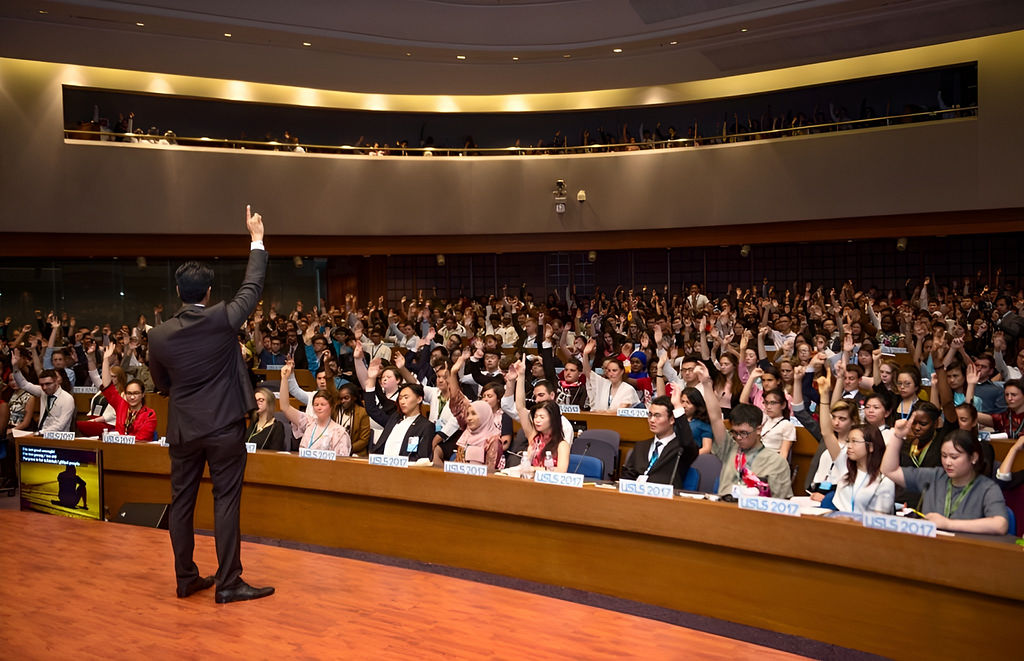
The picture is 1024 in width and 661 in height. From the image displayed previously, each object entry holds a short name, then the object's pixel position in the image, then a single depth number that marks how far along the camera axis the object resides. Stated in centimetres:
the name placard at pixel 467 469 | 416
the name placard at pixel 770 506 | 323
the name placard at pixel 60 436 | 547
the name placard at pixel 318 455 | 469
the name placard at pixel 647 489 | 360
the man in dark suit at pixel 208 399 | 270
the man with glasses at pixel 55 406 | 606
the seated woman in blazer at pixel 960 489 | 295
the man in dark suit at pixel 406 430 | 478
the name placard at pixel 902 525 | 288
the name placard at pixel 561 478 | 384
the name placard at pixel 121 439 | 536
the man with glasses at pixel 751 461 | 387
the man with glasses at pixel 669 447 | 405
